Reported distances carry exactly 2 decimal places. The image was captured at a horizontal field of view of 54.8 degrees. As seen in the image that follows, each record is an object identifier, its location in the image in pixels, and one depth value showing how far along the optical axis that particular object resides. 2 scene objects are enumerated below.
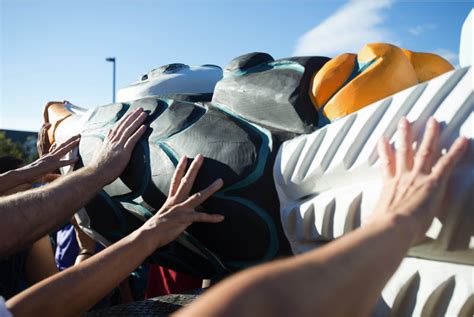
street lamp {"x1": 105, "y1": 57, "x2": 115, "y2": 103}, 12.24
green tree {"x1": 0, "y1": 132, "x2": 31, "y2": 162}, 12.68
